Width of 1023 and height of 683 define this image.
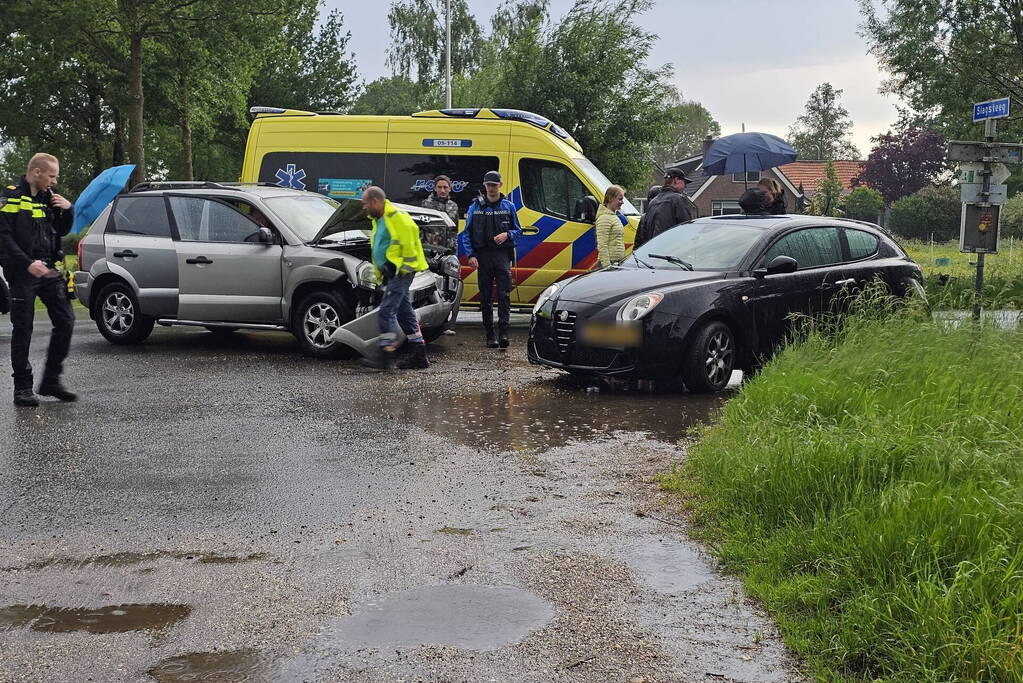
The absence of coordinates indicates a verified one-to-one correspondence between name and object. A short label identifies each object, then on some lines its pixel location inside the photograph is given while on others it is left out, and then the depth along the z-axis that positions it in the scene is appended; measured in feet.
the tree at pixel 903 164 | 232.53
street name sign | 40.47
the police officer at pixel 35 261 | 27.96
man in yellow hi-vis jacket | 34.42
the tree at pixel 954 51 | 66.13
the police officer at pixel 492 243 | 39.47
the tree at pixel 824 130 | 298.56
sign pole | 42.65
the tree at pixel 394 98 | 195.00
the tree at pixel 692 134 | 317.63
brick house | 220.84
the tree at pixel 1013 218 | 124.57
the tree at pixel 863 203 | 200.54
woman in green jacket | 42.06
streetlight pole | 126.96
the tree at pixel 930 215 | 179.52
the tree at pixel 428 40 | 197.06
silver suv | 37.22
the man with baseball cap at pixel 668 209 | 41.60
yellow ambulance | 46.03
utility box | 44.60
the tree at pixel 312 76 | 150.00
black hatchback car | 29.68
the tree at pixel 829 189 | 165.46
